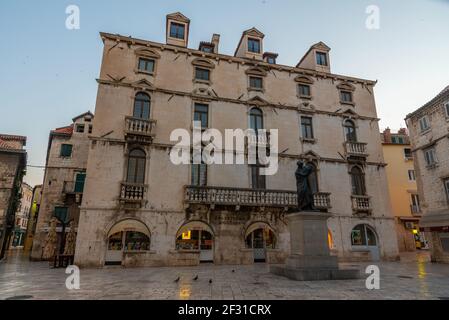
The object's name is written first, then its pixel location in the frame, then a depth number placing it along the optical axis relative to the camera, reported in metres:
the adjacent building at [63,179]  21.12
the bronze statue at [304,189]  11.14
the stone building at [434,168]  18.38
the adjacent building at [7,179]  19.20
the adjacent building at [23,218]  52.50
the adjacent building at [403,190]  30.72
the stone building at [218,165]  15.76
